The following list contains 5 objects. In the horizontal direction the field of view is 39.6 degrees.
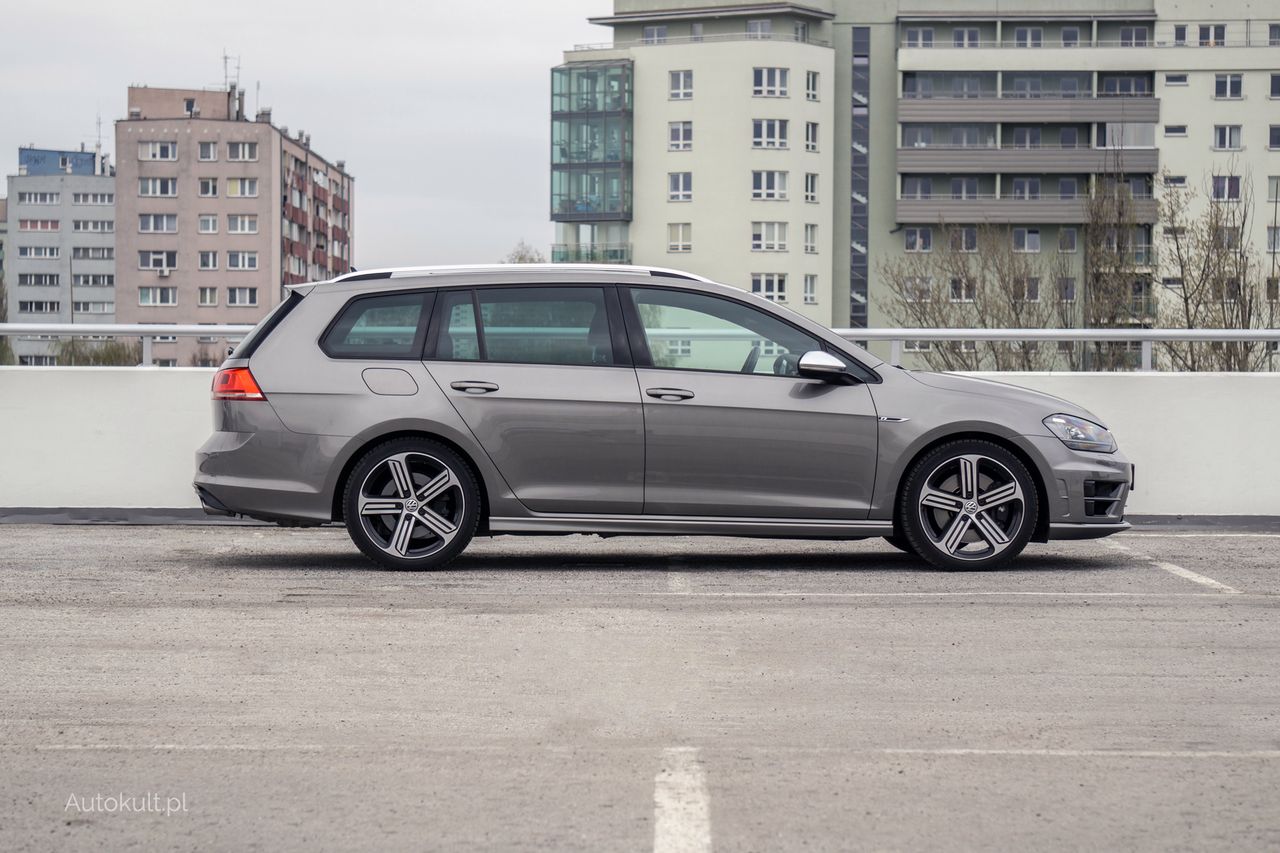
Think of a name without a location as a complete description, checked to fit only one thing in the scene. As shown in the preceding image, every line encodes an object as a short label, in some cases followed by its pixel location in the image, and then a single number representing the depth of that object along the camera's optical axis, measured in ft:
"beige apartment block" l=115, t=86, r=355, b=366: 437.58
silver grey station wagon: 30.66
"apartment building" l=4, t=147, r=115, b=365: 504.84
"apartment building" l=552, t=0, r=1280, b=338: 326.65
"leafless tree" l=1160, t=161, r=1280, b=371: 152.66
